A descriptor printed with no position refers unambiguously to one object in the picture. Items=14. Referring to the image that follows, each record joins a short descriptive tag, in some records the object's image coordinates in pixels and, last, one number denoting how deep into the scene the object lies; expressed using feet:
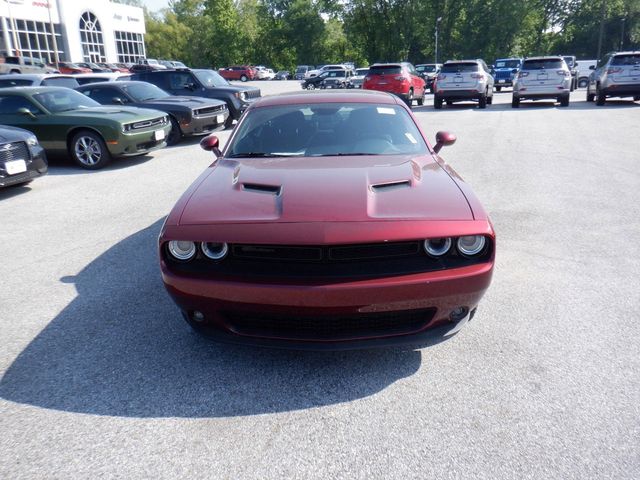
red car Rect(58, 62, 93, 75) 107.32
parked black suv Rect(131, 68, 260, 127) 48.29
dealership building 137.69
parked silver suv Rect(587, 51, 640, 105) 58.18
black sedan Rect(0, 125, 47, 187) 24.75
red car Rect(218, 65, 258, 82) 191.52
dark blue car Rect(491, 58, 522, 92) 97.91
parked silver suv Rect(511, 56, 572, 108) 59.06
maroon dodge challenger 8.93
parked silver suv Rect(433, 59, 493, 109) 61.21
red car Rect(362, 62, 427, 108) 65.62
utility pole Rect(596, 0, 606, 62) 175.26
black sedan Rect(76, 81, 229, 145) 39.81
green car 31.84
